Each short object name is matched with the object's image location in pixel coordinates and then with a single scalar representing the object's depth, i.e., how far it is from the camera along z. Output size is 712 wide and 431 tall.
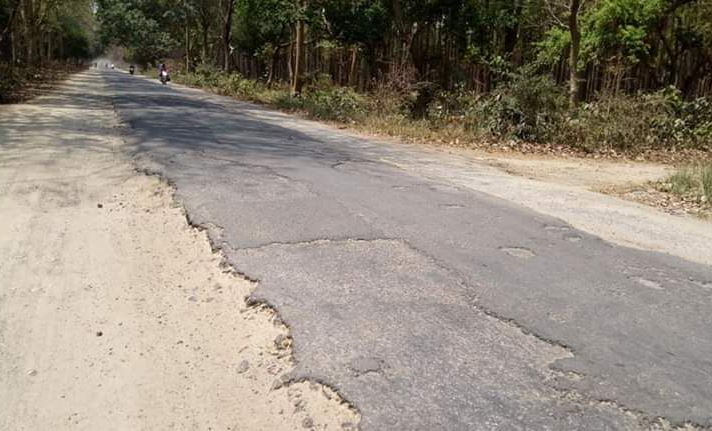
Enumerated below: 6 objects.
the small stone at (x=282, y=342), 3.53
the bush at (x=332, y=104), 17.72
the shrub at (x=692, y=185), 8.41
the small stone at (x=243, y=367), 3.34
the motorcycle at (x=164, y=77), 41.59
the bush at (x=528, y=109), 13.48
